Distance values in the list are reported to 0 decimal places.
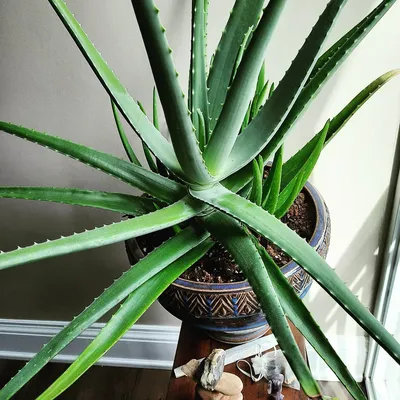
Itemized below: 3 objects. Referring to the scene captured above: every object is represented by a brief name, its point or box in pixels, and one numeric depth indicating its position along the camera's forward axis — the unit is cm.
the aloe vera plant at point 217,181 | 48
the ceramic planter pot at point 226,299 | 63
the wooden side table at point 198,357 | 79
